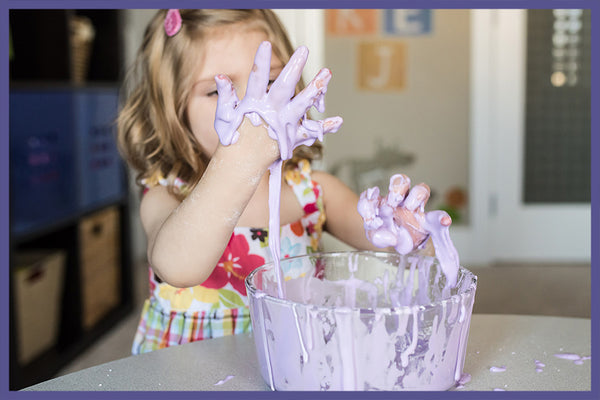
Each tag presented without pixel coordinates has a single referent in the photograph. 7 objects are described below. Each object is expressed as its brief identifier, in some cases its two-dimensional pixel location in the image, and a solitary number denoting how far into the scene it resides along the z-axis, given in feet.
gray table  2.27
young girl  3.42
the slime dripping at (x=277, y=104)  2.02
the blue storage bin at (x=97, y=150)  7.64
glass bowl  1.98
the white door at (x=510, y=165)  10.93
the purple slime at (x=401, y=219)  2.32
